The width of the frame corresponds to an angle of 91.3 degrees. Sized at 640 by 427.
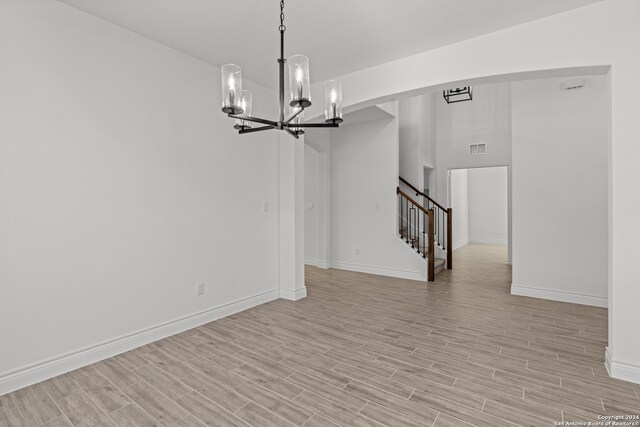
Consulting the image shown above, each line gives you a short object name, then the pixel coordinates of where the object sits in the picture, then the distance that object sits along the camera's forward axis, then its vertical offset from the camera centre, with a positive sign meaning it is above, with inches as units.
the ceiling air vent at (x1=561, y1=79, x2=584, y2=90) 160.7 +61.8
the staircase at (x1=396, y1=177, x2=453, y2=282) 210.4 -20.4
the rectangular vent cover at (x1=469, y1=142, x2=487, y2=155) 279.3 +50.8
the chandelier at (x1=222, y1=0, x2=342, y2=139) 68.2 +26.5
